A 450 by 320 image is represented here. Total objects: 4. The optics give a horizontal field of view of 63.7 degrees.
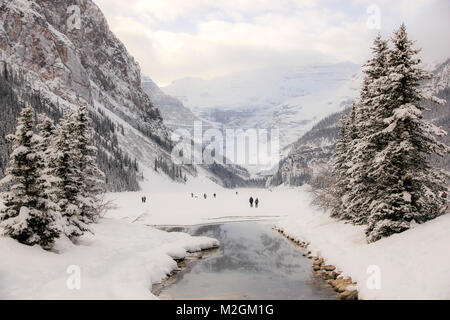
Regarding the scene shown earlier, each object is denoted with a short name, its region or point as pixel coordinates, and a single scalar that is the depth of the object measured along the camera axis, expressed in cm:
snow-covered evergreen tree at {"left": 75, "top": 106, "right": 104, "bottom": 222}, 2095
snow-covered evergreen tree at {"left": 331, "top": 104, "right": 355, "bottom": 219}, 2897
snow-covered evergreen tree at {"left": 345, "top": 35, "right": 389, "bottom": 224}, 2073
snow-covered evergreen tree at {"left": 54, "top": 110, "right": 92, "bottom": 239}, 1981
